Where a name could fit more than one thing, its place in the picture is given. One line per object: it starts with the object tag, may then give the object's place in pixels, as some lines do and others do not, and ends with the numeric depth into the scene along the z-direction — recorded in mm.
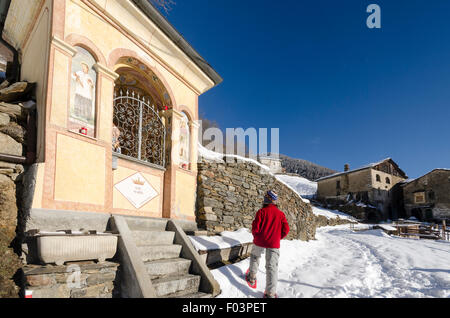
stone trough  2977
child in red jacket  3898
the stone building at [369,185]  32406
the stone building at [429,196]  29406
